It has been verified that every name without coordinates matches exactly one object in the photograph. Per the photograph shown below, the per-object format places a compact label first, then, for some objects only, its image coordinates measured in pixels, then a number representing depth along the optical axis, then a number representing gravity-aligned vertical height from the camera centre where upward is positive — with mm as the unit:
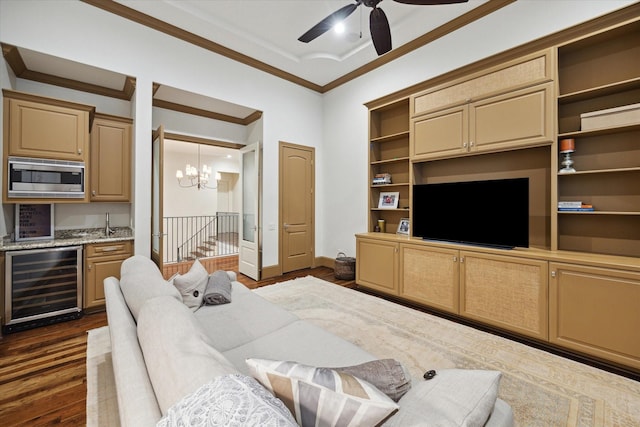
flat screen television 2797 +19
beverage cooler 2770 -792
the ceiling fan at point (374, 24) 2582 +1865
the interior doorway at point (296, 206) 5035 +121
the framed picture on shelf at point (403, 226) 4000 -188
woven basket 4594 -923
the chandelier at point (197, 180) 9086 +1088
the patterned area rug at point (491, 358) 1731 -1197
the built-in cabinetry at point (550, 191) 2266 +223
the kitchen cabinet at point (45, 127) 2822 +907
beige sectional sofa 670 -482
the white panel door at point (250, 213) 4746 -11
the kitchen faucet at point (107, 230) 3708 -252
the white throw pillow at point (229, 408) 600 -445
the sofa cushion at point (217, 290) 2244 -647
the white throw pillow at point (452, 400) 763 -553
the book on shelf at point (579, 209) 2506 +48
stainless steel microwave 2832 +353
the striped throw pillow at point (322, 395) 695 -478
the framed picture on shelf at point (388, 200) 4153 +205
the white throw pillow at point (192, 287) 2162 -596
